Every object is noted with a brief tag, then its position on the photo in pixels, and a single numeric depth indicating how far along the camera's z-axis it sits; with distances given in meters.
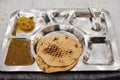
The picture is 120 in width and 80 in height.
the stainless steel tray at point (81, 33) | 0.77
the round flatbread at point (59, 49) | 0.78
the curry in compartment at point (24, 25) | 0.94
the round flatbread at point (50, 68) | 0.75
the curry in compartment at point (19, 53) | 0.79
